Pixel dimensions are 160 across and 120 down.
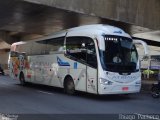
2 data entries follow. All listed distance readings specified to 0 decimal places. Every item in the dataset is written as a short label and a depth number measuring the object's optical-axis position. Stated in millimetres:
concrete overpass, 19406
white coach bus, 15648
